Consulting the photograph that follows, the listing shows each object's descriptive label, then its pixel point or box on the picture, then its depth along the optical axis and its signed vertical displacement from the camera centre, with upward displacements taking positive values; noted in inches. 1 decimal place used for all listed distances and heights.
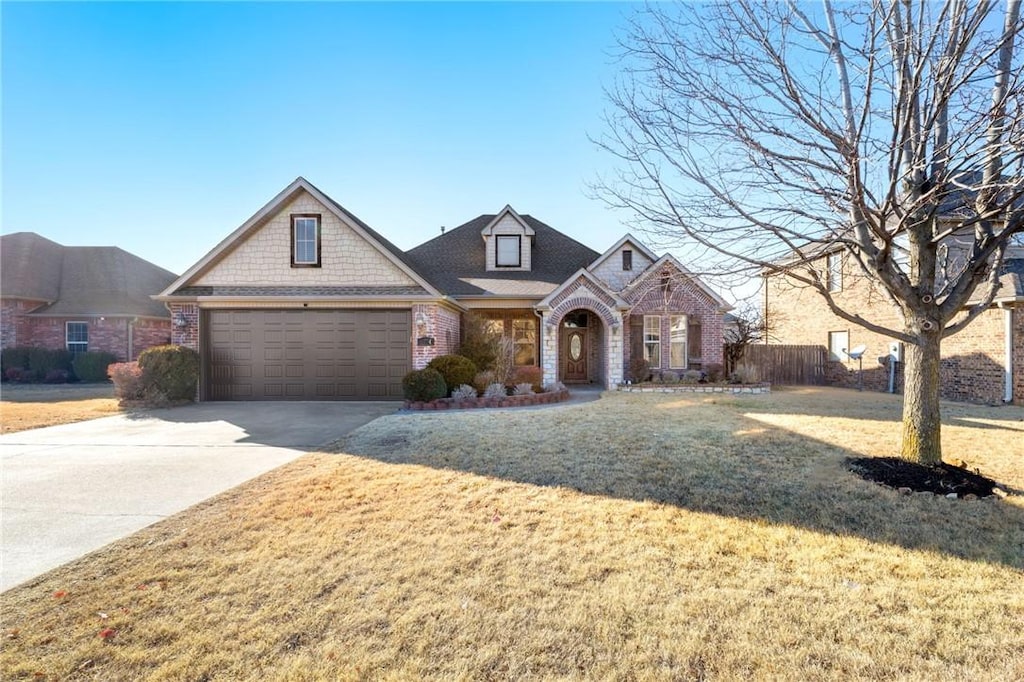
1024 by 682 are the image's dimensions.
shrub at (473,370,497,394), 499.2 -44.5
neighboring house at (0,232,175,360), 788.0 +81.8
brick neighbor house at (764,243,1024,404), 481.0 -2.4
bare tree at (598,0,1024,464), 181.0 +89.2
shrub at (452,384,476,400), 465.7 -55.0
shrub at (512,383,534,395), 500.1 -54.5
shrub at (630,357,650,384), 616.4 -40.3
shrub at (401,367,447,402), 452.1 -44.6
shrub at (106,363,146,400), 473.1 -41.3
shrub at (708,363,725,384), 612.4 -43.4
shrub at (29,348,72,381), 757.3 -28.9
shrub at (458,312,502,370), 563.8 +0.8
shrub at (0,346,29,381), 751.1 -26.2
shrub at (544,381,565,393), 526.8 -56.3
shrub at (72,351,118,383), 758.5 -37.7
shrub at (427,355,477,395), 486.9 -29.9
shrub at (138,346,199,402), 473.4 -29.2
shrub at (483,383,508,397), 486.2 -55.0
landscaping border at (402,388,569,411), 450.9 -64.8
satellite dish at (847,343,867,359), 633.0 -15.2
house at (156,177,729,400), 512.4 +41.9
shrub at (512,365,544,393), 553.6 -43.5
